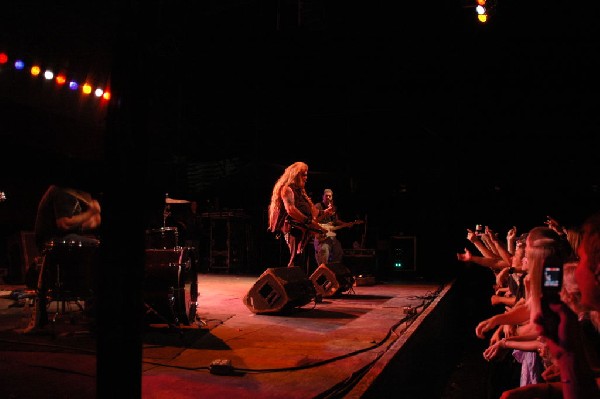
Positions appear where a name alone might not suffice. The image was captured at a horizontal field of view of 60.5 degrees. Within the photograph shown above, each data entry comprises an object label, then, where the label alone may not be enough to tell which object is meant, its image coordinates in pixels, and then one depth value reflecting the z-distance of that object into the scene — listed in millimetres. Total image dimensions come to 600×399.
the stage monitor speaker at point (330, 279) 9312
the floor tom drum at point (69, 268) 5707
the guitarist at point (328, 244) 10367
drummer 5695
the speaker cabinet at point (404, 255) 16391
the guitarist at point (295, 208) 7992
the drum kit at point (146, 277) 5699
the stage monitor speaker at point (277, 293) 6973
